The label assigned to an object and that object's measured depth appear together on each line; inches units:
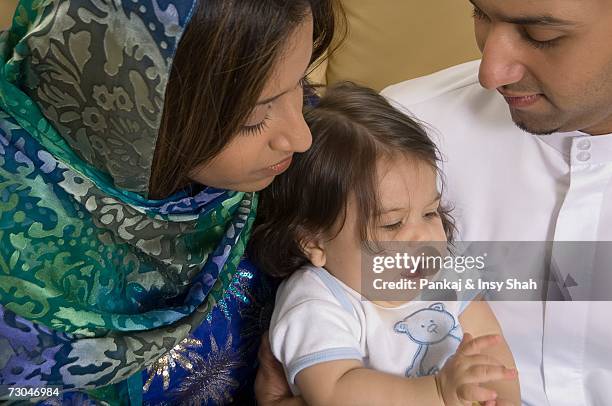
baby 42.2
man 40.3
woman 33.5
